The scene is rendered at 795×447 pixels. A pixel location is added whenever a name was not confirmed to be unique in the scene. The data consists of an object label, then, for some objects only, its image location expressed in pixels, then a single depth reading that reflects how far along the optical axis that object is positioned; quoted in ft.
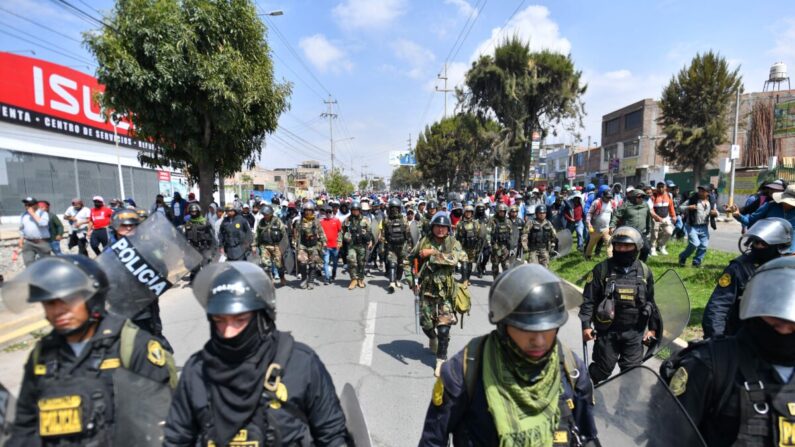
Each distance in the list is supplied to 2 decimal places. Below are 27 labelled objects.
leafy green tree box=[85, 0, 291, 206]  30.37
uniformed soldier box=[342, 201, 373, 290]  29.48
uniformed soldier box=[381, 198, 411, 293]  29.07
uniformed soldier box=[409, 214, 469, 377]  15.42
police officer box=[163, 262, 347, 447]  5.24
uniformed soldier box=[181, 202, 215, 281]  26.63
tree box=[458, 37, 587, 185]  79.97
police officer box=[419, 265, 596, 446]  5.12
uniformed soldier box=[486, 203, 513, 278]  28.68
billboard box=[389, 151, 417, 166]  217.09
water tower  114.21
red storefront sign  49.52
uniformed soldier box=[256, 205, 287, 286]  28.37
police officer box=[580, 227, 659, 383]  10.89
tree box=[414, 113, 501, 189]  146.30
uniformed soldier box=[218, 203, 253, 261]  27.63
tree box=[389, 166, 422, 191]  281.50
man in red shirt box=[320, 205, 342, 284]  31.24
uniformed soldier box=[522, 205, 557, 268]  27.30
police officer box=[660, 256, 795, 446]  5.40
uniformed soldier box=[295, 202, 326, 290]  28.91
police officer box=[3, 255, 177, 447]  5.57
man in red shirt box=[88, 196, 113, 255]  31.73
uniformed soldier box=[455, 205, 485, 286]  27.96
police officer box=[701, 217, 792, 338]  9.08
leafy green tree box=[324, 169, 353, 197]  183.93
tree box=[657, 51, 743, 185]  91.45
